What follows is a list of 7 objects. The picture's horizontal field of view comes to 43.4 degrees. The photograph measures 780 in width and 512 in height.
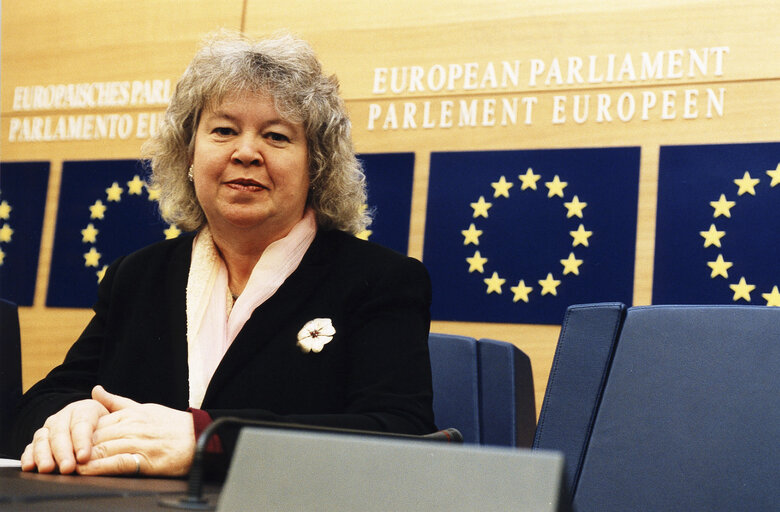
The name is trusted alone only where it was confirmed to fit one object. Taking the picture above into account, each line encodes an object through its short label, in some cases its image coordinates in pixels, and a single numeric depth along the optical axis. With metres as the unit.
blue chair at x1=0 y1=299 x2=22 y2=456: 2.03
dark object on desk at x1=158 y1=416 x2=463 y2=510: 0.81
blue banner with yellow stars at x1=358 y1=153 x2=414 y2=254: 3.11
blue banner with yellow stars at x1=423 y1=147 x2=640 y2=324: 2.88
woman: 1.59
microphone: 1.41
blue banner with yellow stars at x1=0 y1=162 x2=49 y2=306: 3.45
